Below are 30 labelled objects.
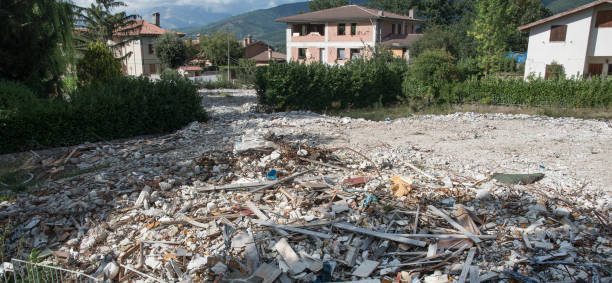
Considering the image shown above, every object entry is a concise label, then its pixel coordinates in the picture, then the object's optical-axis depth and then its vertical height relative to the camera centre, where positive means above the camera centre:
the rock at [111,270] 4.94 -2.49
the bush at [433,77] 18.77 -0.28
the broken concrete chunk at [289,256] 4.69 -2.24
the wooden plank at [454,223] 5.15 -2.04
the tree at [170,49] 36.56 +1.56
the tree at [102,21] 29.84 +3.36
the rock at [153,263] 4.93 -2.39
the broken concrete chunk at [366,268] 4.65 -2.29
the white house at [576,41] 24.58 +2.03
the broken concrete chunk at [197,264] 4.75 -2.33
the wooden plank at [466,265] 4.46 -2.21
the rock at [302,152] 8.34 -1.71
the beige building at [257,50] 56.45 +2.74
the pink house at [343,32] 40.34 +3.84
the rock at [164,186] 6.99 -2.04
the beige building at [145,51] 46.28 +1.74
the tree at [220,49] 51.62 +2.32
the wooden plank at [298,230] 5.30 -2.12
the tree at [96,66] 15.42 -0.02
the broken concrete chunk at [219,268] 4.66 -2.30
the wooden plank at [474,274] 4.43 -2.23
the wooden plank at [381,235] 5.12 -2.11
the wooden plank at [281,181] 6.84 -1.93
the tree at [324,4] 70.81 +11.28
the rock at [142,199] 6.48 -2.12
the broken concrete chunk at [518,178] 7.23 -1.90
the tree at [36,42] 11.65 +0.67
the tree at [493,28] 27.56 +2.98
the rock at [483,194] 6.46 -1.95
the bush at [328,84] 16.70 -0.68
